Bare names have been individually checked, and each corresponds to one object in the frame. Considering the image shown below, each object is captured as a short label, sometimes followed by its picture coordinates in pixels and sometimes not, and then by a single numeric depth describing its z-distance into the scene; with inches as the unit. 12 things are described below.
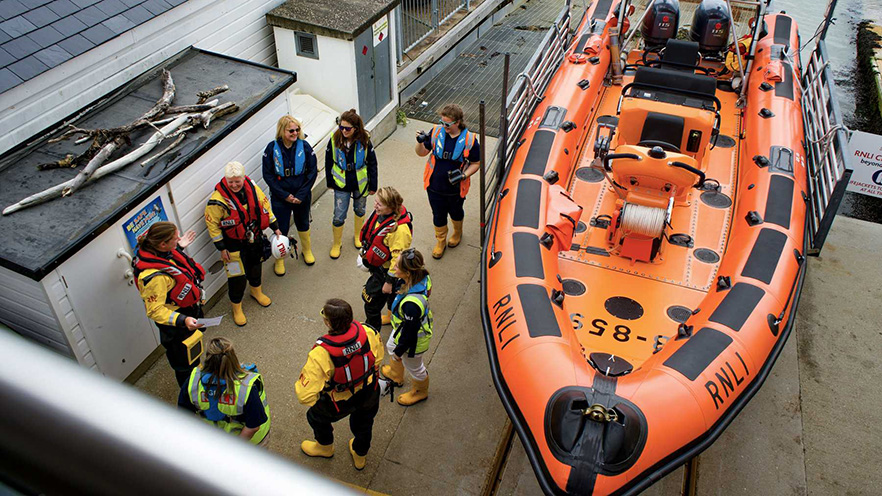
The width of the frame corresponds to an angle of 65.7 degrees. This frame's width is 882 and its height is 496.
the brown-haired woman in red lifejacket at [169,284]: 176.4
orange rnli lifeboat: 155.9
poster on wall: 201.2
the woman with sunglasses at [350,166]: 236.1
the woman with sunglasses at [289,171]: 228.1
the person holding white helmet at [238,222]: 212.7
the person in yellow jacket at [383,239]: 199.8
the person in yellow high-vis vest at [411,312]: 171.5
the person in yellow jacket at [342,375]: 154.7
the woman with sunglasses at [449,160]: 236.4
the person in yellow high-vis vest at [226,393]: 148.0
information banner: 286.4
